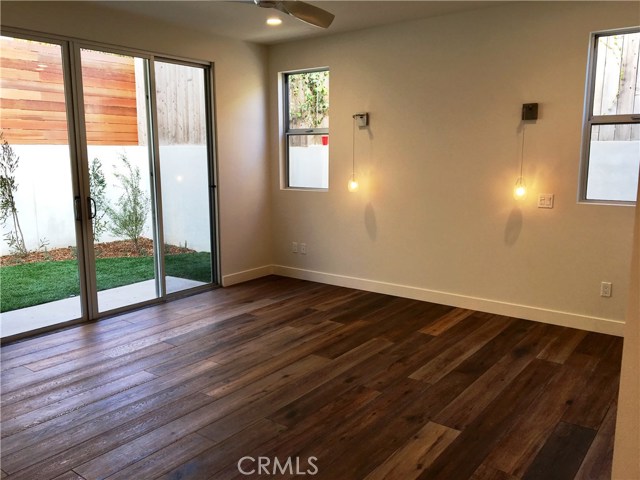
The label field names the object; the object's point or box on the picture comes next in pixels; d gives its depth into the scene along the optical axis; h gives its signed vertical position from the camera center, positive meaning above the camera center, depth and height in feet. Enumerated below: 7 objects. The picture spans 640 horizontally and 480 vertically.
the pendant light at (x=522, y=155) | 13.17 +0.34
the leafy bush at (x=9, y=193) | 12.15 -0.56
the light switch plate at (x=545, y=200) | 13.30 -0.86
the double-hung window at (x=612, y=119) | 12.26 +1.21
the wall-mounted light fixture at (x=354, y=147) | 16.28 +0.73
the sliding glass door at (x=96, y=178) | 12.45 -0.24
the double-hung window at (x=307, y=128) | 17.71 +1.49
